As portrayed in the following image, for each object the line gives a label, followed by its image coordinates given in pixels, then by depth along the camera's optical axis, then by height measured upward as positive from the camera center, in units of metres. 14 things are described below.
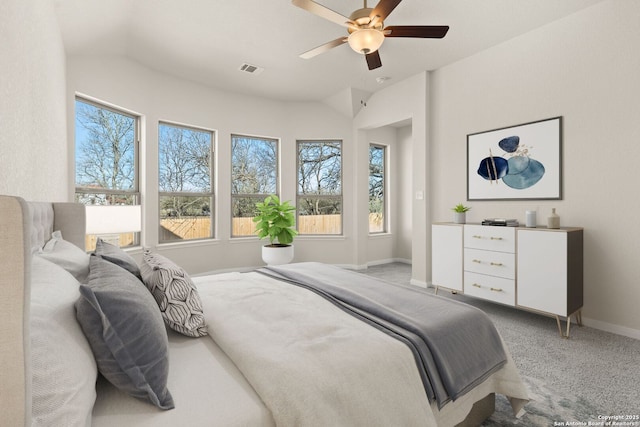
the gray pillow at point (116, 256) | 1.41 -0.22
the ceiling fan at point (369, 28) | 2.18 +1.35
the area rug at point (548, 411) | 1.59 -1.08
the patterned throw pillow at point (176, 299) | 1.35 -0.39
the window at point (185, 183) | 4.36 +0.38
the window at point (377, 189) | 5.94 +0.36
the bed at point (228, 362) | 0.58 -0.51
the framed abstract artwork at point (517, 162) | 3.08 +0.47
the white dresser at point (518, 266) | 2.65 -0.56
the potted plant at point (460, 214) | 3.57 -0.08
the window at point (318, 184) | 5.54 +0.42
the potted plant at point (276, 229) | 4.72 -0.31
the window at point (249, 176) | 5.09 +0.54
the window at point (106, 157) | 3.38 +0.61
